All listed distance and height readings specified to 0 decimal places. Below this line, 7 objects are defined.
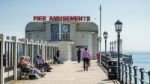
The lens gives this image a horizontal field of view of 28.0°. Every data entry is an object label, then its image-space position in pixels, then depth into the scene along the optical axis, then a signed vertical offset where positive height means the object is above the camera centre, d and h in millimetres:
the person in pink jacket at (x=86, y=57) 20520 -926
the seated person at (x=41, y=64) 18926 -1292
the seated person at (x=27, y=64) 14689 -1039
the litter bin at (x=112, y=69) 15042 -1301
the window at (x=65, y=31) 46977 +1969
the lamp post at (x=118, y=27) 15053 +819
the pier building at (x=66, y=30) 47065 +2131
